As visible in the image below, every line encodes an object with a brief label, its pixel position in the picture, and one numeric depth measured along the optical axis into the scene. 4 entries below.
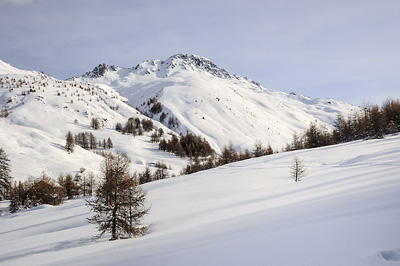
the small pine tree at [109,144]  97.06
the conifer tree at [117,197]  14.55
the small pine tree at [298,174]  29.65
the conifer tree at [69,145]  73.31
